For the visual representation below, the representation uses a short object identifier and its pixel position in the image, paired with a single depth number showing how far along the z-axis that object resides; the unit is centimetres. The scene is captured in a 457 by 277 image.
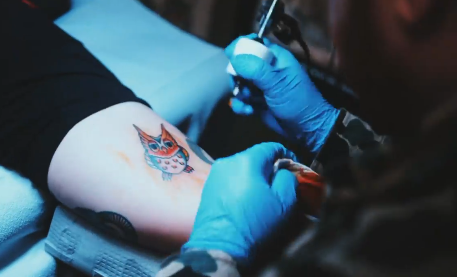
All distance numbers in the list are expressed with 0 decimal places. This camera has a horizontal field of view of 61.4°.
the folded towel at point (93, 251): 84
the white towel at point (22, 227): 86
